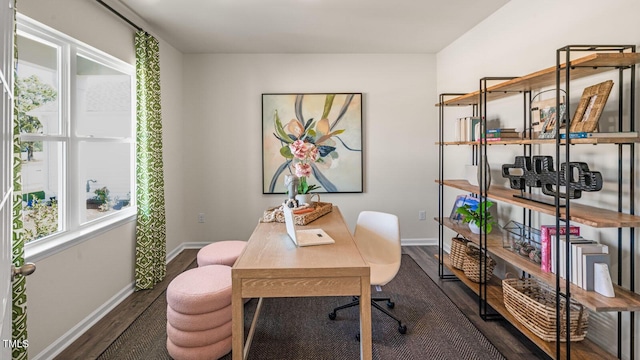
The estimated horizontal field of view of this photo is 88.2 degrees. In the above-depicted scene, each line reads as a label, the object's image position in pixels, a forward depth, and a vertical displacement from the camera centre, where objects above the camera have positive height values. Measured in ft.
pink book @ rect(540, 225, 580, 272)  6.72 -1.39
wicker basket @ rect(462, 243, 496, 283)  9.57 -2.62
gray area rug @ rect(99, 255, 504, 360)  7.02 -3.68
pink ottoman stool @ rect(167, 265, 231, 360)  6.47 -2.85
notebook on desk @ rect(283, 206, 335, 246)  6.28 -1.19
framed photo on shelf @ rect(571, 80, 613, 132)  5.70 +1.24
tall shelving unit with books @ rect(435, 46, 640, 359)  5.47 -0.64
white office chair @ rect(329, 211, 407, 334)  7.72 -1.81
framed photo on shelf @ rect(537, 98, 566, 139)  6.63 +1.26
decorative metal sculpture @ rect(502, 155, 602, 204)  5.68 +0.00
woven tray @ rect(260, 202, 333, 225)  7.93 -0.96
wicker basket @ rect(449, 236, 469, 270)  10.25 -2.36
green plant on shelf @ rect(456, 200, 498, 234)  8.47 -1.07
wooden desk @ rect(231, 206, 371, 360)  5.19 -1.62
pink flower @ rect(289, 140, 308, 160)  8.19 +0.67
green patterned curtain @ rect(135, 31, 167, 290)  10.16 +0.37
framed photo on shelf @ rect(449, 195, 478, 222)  10.85 -0.85
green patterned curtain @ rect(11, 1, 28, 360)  5.63 -1.28
